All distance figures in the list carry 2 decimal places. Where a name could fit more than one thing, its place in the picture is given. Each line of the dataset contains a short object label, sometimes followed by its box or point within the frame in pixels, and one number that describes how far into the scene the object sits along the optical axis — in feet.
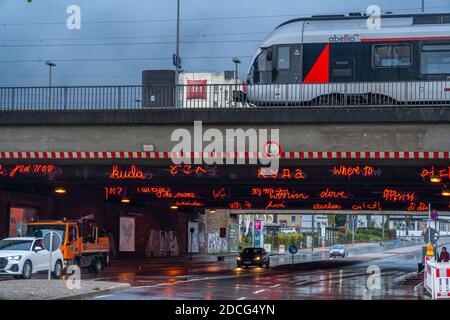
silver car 262.88
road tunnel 100.27
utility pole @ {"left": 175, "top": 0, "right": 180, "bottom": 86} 161.28
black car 161.58
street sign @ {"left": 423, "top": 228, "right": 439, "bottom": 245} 108.74
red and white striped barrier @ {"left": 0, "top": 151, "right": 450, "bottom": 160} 88.02
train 95.45
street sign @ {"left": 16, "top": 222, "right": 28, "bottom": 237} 123.48
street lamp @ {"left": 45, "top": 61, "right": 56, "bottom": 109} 99.25
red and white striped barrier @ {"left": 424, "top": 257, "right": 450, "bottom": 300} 77.15
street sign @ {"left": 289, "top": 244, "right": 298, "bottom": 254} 170.19
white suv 94.02
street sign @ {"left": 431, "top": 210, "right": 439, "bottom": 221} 109.64
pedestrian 110.63
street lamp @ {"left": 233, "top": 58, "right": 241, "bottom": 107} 153.73
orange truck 109.60
